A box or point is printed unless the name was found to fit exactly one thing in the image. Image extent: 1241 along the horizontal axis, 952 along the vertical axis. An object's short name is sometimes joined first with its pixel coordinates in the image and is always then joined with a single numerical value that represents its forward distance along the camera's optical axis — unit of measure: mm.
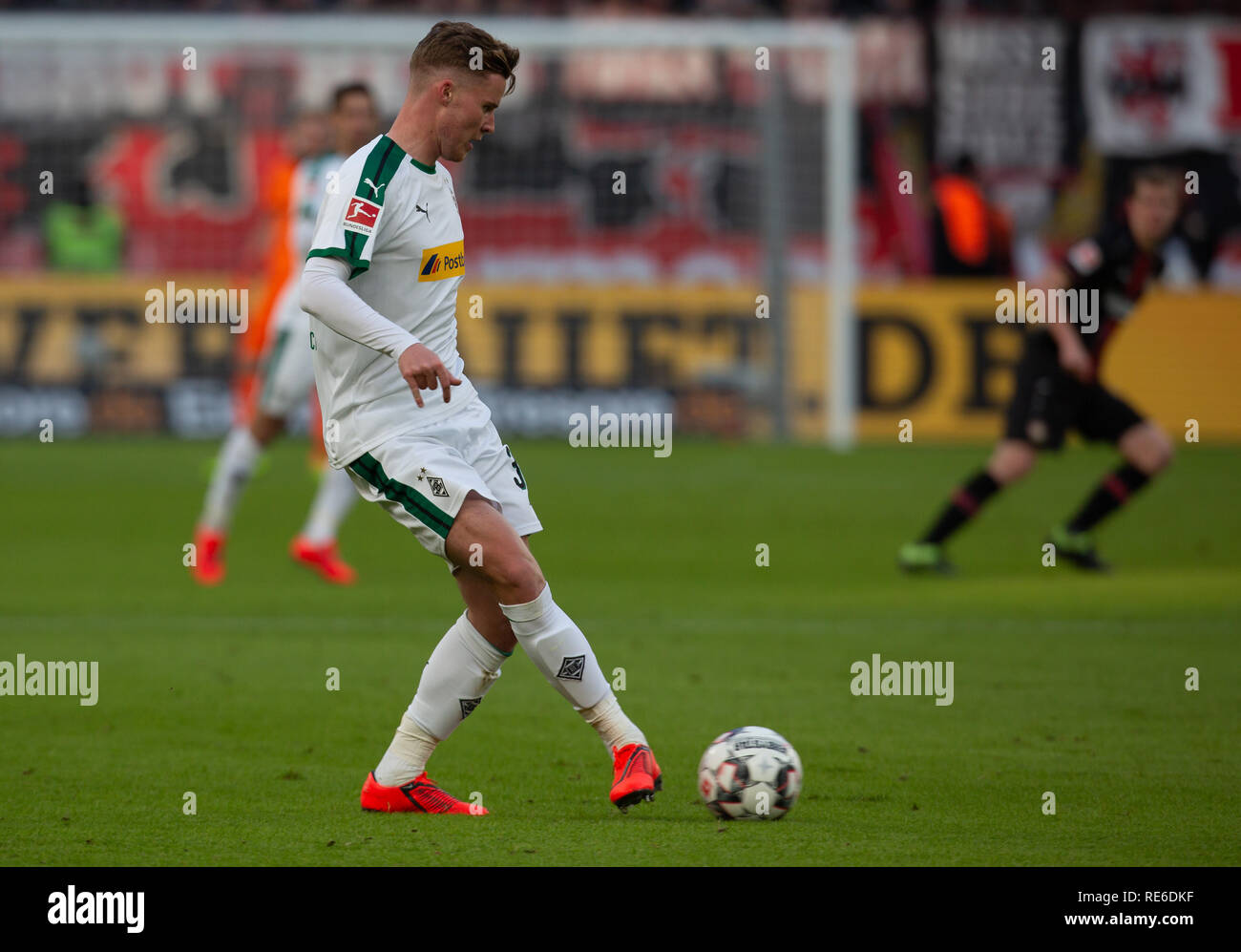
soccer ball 10023
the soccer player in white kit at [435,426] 9953
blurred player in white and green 19609
